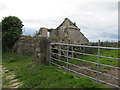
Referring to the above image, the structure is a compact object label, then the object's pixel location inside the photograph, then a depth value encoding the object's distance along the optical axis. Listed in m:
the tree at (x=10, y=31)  7.83
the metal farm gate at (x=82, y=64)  3.11
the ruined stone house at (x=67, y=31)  9.04
